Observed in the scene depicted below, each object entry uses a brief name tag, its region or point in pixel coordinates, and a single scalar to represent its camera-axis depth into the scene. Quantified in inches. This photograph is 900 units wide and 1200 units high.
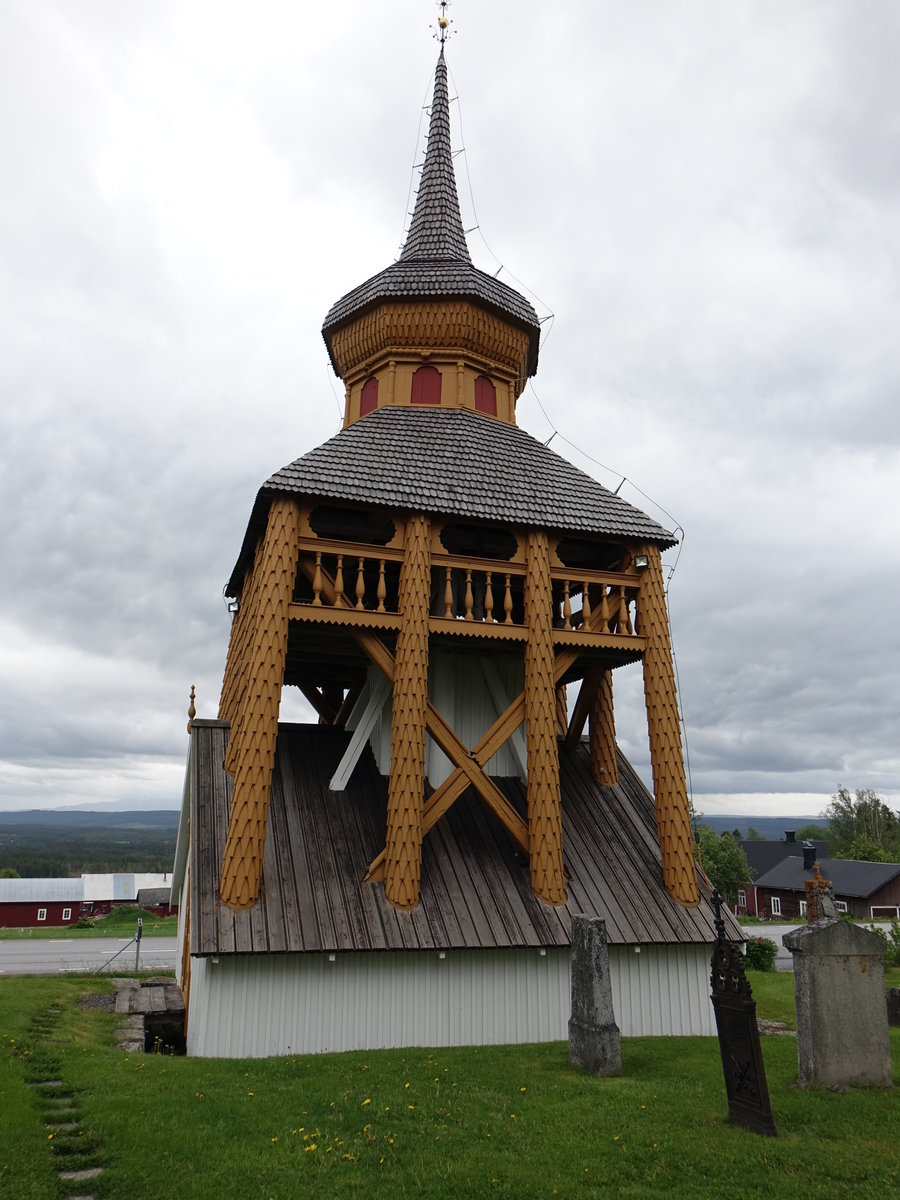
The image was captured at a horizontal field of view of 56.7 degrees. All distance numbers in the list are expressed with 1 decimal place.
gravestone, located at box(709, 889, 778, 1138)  291.7
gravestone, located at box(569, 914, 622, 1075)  390.6
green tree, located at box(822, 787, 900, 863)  2667.3
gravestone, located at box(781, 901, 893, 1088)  343.0
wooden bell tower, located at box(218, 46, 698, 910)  536.7
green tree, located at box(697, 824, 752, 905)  2133.4
